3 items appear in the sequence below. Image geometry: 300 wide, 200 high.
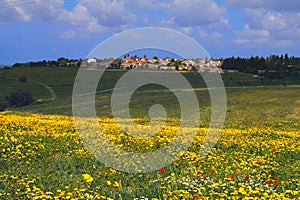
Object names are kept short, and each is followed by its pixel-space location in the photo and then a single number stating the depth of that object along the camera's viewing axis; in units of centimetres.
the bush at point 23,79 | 19150
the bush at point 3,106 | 12725
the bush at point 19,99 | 13950
